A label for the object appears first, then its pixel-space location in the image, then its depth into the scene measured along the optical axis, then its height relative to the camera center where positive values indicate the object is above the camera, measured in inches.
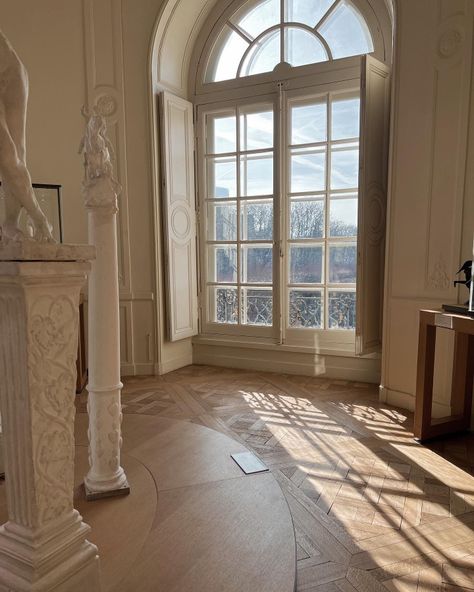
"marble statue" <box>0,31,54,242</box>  53.4 +11.6
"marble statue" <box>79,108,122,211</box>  77.7 +14.1
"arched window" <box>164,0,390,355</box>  163.2 +31.6
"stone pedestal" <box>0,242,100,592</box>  50.4 -20.0
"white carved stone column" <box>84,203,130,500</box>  79.7 -21.6
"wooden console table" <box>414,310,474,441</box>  112.5 -35.4
